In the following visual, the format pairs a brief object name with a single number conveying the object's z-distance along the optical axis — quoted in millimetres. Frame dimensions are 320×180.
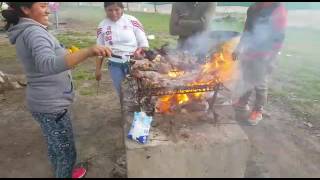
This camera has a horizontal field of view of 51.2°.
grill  3766
